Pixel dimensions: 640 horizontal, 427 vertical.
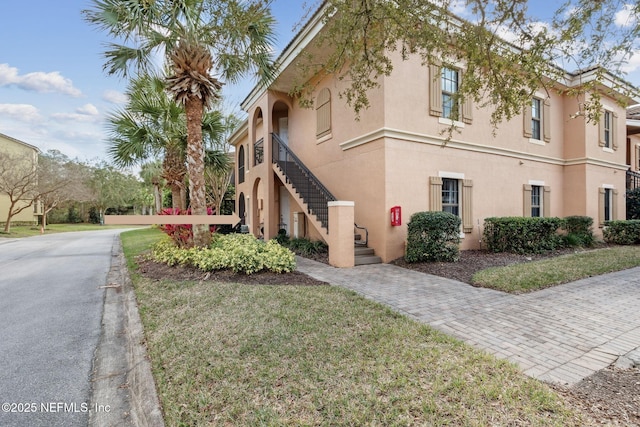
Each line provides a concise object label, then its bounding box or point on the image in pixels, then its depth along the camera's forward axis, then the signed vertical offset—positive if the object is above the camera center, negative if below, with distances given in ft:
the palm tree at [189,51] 22.44 +13.83
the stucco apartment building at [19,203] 112.78 +6.31
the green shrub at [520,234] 32.50 -2.77
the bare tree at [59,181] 88.17 +10.35
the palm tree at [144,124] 33.76 +10.52
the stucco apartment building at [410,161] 29.66 +6.02
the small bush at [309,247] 34.99 -4.22
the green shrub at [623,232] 40.29 -3.35
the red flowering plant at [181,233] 27.71 -1.81
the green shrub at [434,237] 27.17 -2.44
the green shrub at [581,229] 39.14 -2.78
